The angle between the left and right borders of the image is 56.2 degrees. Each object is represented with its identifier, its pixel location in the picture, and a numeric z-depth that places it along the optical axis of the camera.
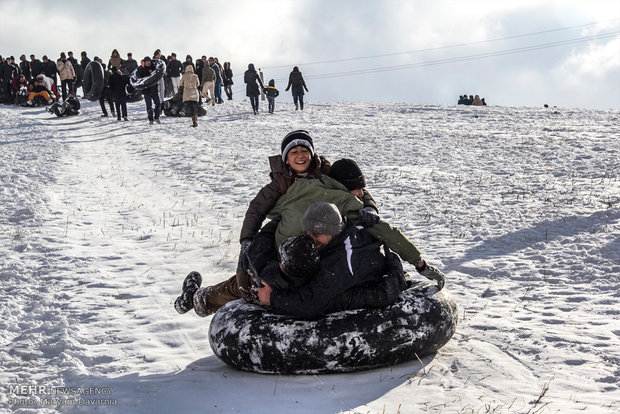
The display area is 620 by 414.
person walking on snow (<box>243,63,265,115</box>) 22.73
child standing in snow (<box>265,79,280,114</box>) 23.62
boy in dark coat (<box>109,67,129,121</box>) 19.12
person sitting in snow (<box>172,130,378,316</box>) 4.69
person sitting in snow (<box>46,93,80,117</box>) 21.62
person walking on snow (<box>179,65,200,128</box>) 18.80
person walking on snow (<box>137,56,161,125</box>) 18.22
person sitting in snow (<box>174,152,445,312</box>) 4.29
